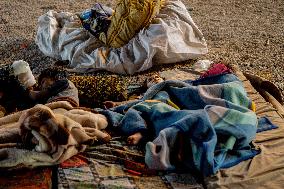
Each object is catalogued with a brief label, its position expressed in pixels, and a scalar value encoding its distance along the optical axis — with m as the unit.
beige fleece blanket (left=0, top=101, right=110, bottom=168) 2.70
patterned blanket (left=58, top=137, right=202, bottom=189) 2.66
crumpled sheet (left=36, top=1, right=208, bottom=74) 4.87
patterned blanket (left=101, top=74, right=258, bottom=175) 2.77
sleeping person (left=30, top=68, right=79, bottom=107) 3.43
